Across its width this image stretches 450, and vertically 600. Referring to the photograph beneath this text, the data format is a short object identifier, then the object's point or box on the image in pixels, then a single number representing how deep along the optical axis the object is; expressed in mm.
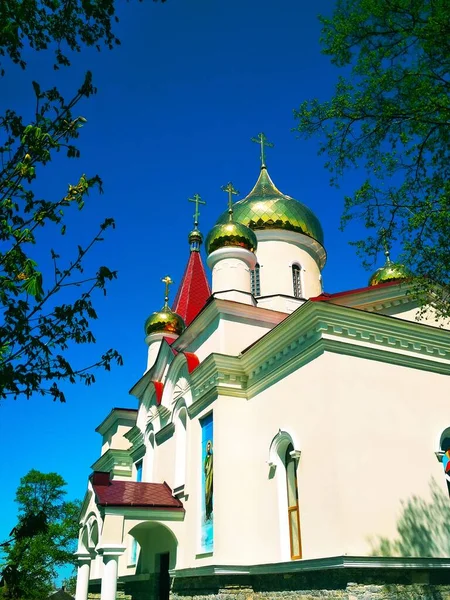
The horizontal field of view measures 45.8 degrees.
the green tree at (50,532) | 26891
